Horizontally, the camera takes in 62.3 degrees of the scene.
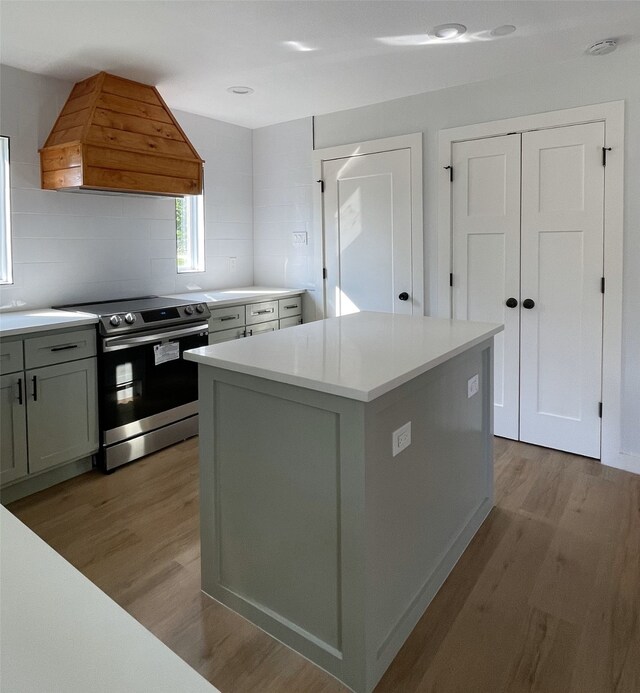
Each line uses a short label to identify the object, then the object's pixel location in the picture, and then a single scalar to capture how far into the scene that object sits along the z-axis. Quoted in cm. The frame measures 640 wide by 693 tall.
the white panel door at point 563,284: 313
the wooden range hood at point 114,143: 306
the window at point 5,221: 320
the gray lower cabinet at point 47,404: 270
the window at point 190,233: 434
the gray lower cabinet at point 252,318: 382
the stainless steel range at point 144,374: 311
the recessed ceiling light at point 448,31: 262
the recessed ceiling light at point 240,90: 359
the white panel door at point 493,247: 342
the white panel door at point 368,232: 391
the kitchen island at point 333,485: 158
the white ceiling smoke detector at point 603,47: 278
